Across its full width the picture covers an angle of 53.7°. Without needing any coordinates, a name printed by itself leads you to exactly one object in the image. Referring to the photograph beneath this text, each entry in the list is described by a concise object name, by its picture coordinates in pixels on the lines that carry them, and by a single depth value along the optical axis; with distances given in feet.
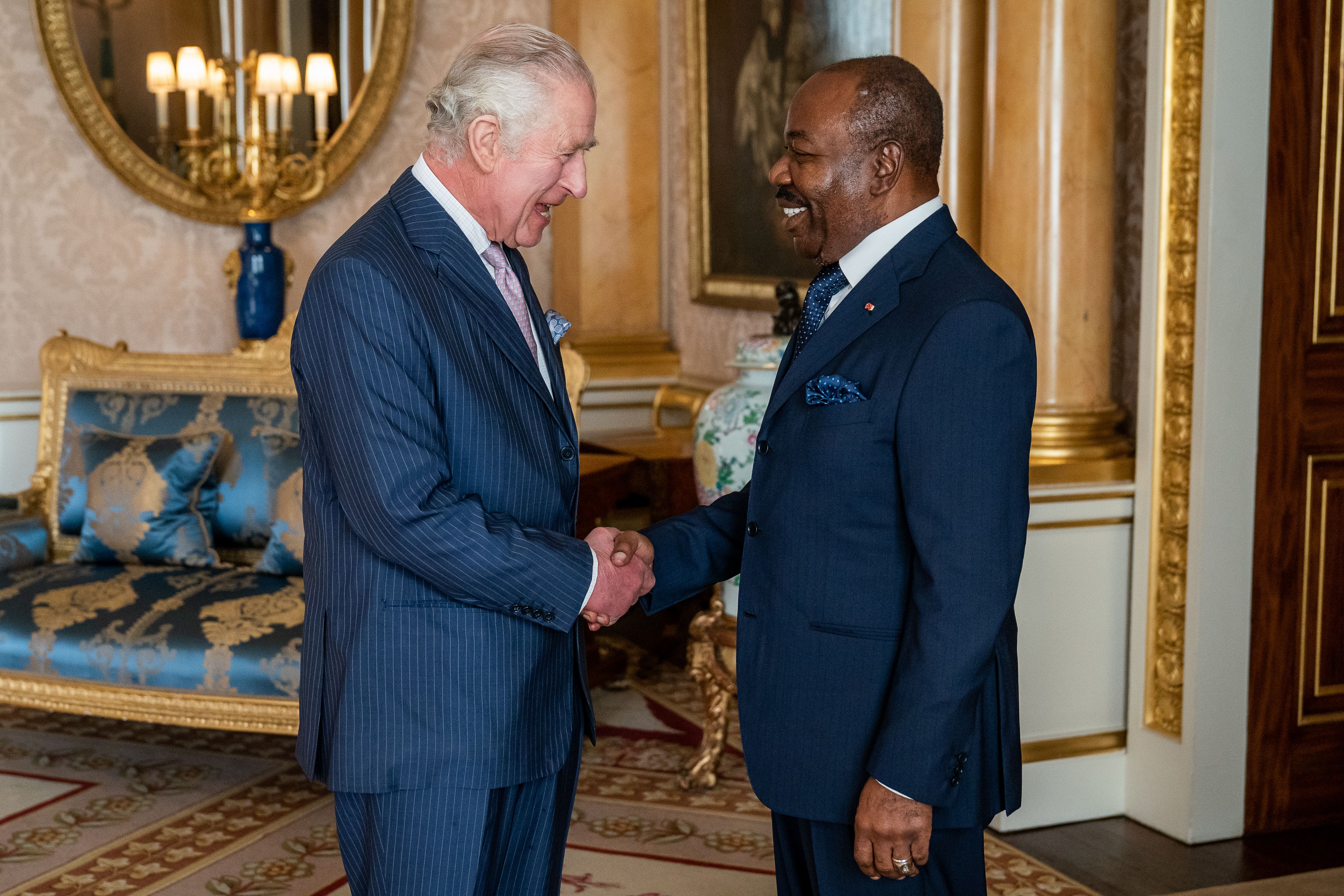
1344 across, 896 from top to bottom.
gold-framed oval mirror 17.08
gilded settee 11.76
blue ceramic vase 17.04
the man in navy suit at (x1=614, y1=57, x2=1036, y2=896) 5.15
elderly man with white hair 5.32
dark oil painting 15.33
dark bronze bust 12.07
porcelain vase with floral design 11.26
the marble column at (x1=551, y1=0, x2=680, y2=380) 18.98
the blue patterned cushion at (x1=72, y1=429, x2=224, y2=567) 13.39
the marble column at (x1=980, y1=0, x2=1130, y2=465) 11.16
